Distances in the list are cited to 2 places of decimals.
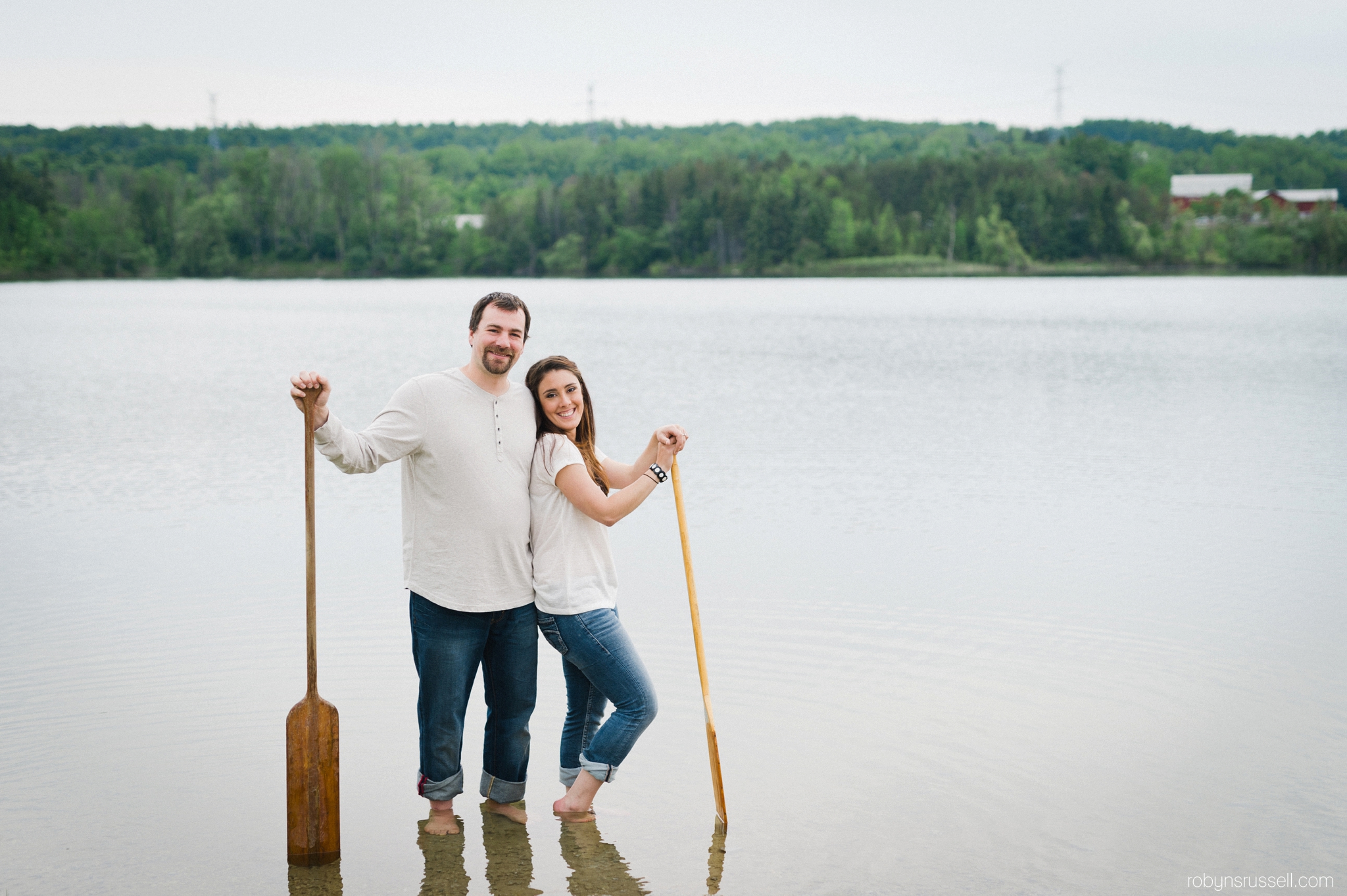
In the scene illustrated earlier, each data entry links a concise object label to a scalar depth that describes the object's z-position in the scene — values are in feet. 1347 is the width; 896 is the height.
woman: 14.10
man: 13.94
